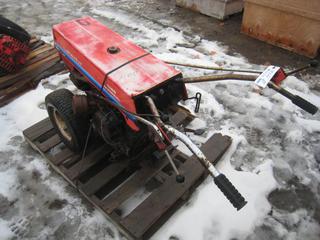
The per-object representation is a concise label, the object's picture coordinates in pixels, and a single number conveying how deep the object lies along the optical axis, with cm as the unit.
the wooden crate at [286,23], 376
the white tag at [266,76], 165
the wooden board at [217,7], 483
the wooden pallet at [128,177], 216
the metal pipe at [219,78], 181
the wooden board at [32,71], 338
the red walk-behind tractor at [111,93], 193
